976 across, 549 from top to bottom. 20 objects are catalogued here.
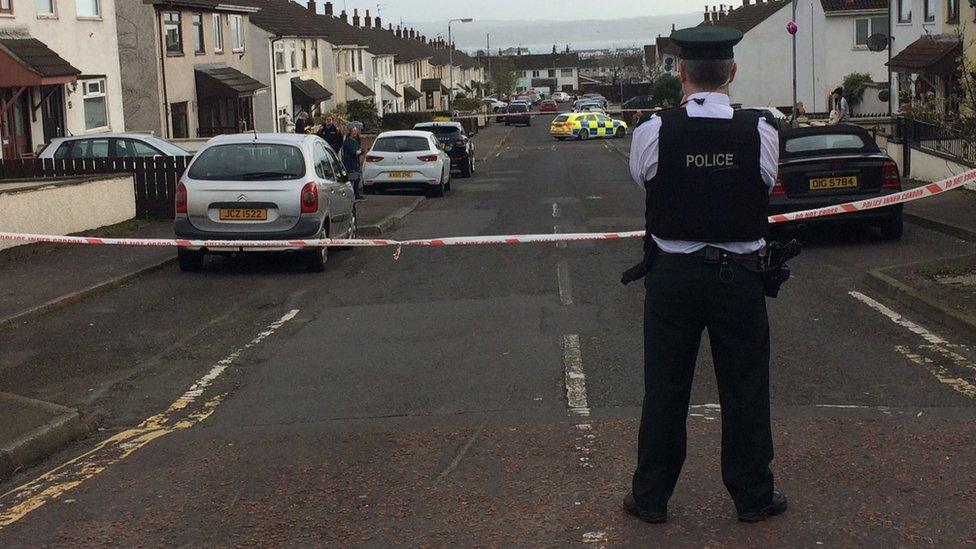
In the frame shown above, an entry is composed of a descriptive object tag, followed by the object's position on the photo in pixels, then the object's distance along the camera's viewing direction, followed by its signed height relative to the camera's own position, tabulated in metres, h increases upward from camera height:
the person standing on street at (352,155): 24.98 -0.52
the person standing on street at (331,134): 26.50 -0.07
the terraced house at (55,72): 26.14 +1.57
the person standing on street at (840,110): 25.91 +0.00
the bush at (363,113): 59.56 +0.80
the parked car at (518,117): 92.25 +0.49
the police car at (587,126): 65.25 -0.32
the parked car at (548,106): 98.38 +1.30
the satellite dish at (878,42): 35.70 +1.95
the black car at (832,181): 14.71 -0.86
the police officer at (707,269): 4.75 -0.60
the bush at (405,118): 71.14 +0.56
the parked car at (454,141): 35.69 -0.46
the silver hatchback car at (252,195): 13.65 -0.68
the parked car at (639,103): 78.81 +1.06
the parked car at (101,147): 22.03 -0.11
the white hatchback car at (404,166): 27.69 -0.86
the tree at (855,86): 54.47 +1.02
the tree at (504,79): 162.62 +5.99
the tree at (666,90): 77.56 +1.75
